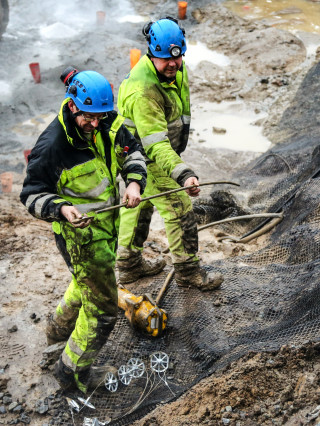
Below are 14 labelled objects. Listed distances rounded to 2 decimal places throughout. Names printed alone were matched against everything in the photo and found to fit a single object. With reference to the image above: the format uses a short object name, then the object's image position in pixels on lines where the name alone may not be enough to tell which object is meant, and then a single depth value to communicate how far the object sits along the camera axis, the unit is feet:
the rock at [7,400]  12.35
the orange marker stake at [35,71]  31.63
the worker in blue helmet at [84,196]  10.67
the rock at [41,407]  12.17
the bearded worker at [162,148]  13.43
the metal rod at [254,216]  17.39
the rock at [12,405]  12.17
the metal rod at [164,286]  14.72
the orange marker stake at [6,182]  23.30
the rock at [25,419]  11.94
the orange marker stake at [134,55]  33.68
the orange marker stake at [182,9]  43.80
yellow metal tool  13.43
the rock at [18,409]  12.15
